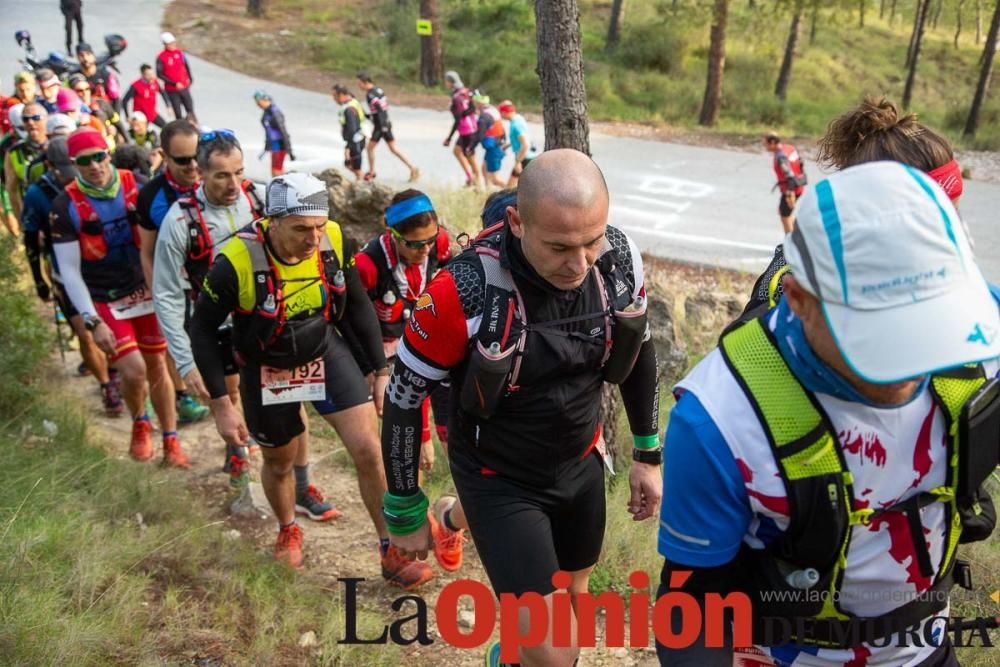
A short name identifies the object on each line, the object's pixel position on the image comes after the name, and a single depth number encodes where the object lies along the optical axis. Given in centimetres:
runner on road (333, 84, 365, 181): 1548
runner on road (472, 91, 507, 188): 1520
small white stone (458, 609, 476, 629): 434
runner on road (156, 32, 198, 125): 1936
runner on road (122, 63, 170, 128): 1819
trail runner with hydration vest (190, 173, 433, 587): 416
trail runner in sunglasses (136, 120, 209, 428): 534
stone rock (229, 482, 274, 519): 550
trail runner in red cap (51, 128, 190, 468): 565
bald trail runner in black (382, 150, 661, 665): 283
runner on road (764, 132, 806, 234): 1263
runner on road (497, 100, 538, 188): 1520
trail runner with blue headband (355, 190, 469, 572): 464
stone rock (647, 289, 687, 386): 691
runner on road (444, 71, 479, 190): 1562
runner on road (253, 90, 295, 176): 1513
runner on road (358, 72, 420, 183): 1608
